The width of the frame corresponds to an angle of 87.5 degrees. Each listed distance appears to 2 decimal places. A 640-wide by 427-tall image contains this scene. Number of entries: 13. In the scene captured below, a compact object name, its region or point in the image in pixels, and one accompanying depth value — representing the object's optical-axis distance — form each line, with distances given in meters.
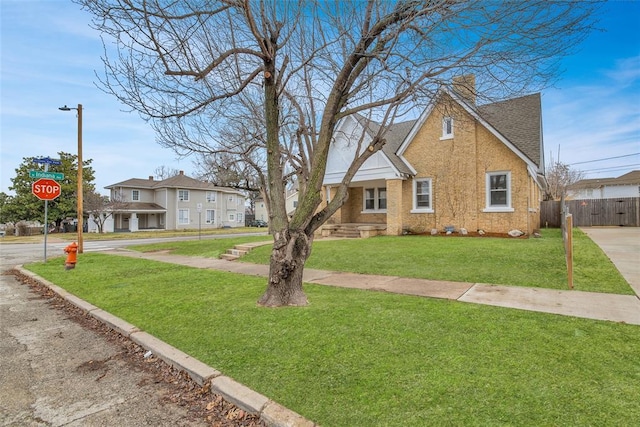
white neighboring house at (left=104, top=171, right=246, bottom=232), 42.56
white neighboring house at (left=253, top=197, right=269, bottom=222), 67.47
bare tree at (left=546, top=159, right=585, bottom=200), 37.56
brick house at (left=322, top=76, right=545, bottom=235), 14.27
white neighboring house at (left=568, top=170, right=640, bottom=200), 39.16
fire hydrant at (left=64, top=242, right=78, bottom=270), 10.37
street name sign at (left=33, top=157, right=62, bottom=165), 12.27
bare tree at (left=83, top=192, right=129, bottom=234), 36.41
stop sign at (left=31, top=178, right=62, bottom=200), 12.41
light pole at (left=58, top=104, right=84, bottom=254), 15.20
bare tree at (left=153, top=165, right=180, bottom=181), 68.06
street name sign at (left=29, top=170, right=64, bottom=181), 12.50
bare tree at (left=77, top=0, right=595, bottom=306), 4.78
